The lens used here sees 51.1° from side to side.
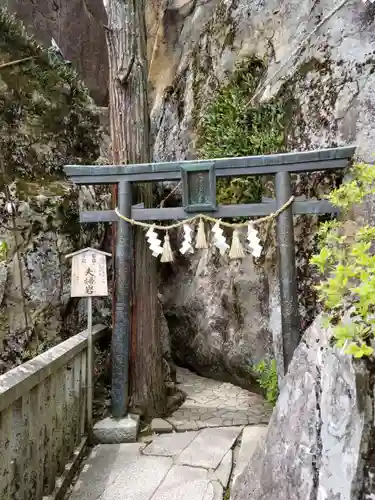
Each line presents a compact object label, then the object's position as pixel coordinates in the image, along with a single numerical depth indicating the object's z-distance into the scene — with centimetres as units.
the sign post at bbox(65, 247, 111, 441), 474
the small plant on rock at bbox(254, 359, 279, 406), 542
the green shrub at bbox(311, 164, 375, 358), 161
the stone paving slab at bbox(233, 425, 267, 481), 397
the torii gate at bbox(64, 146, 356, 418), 467
